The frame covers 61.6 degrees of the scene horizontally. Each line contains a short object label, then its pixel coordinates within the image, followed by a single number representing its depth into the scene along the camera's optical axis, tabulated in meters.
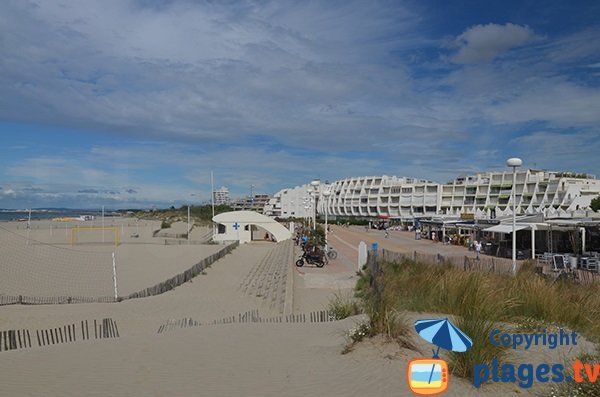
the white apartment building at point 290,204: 130.88
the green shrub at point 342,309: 10.81
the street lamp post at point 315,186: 27.79
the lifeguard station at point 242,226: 39.94
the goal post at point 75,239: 40.60
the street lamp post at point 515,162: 14.27
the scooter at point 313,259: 22.61
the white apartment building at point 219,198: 194.02
